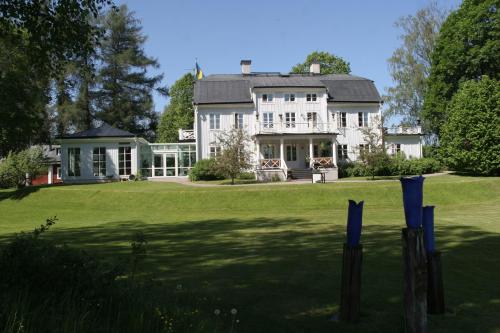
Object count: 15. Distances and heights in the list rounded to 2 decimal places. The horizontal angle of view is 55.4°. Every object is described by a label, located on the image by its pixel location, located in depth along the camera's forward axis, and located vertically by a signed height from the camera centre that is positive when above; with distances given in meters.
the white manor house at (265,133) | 38.00 +3.45
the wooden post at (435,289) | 5.65 -1.43
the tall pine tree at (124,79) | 55.72 +11.87
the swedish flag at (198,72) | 53.30 +11.76
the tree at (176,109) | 66.69 +9.48
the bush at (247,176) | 37.22 -0.12
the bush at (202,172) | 36.34 +0.26
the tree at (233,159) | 30.88 +1.02
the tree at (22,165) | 37.22 +1.22
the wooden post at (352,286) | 5.32 -1.28
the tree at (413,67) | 47.47 +10.41
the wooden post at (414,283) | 4.63 -1.10
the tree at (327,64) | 61.92 +14.24
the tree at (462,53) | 37.44 +9.42
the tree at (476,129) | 33.91 +2.90
